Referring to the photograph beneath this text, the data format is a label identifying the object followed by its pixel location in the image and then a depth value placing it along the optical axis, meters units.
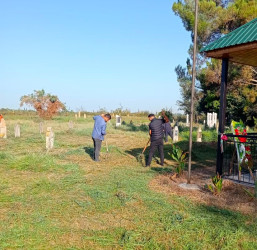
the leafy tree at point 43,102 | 28.95
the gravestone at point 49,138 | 11.14
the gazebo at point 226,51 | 5.84
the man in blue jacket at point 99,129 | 9.12
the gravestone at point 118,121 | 24.69
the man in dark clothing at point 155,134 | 8.58
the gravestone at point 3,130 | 14.77
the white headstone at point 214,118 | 23.61
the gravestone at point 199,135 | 15.12
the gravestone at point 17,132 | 15.12
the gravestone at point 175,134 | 15.57
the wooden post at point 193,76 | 5.77
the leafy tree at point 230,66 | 20.17
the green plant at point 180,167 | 6.93
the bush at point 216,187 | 5.55
